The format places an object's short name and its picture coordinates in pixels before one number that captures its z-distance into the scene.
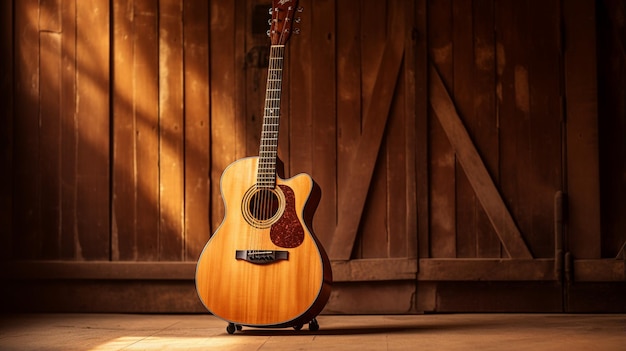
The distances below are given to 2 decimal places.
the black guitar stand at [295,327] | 3.60
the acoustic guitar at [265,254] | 3.51
